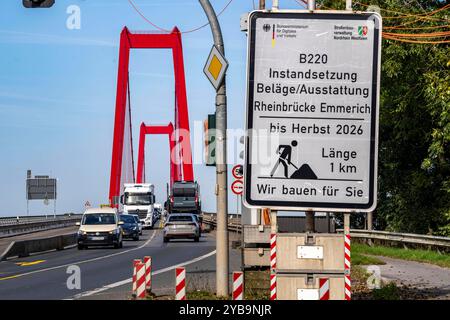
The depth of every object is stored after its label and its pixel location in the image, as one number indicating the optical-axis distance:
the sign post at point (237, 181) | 33.53
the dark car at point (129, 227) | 56.15
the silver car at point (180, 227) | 52.03
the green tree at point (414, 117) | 35.44
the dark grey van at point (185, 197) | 74.12
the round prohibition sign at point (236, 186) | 33.84
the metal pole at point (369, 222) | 41.77
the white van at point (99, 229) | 43.72
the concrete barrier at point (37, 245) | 38.06
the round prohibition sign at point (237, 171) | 33.45
